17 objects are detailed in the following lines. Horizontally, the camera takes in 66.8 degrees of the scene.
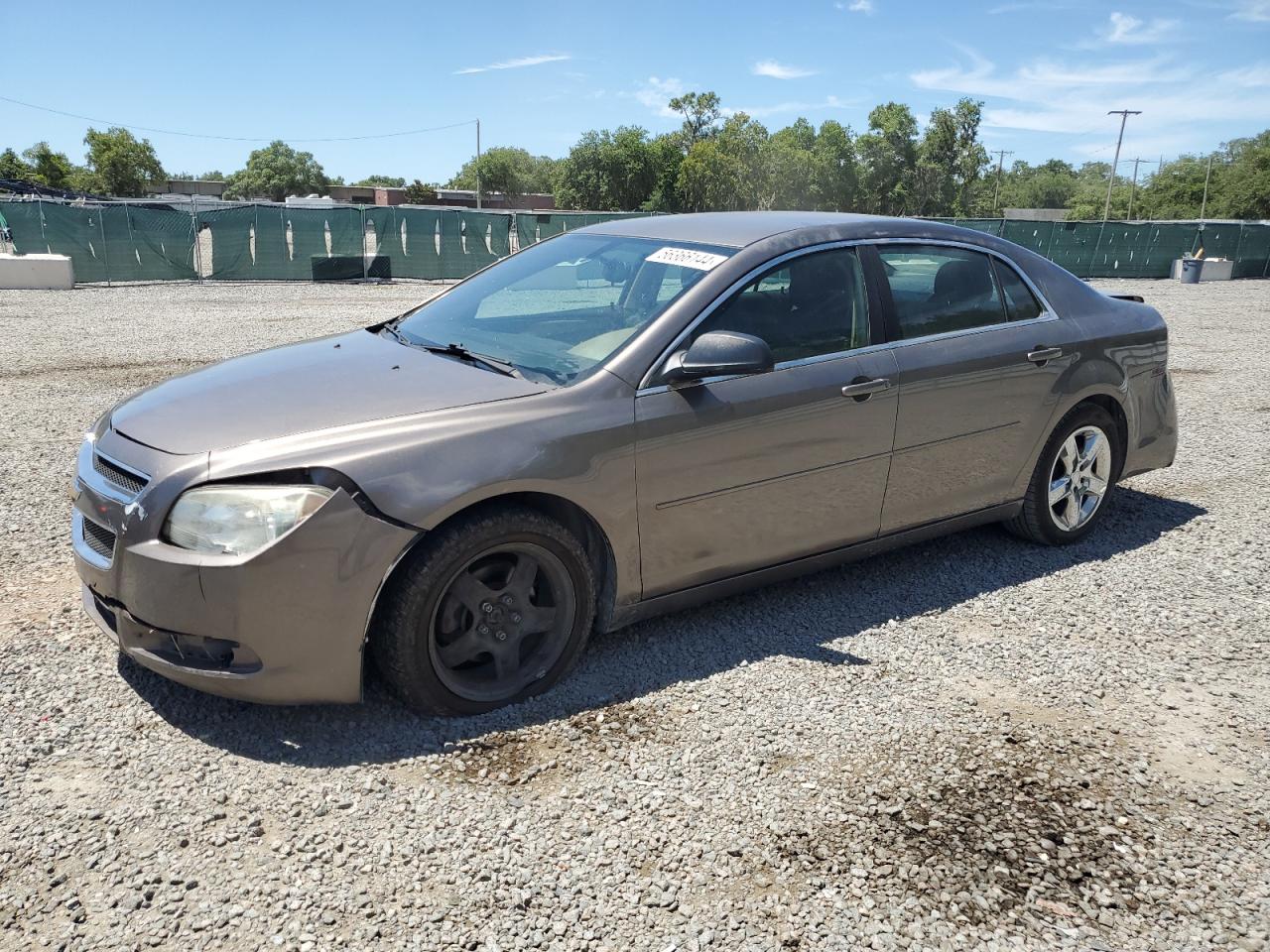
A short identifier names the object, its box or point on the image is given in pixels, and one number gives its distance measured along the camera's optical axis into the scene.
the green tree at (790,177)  100.31
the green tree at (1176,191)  105.50
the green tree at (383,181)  144.38
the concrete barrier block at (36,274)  20.25
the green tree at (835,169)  105.75
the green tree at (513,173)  139.50
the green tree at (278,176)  127.69
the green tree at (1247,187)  89.56
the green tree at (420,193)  95.97
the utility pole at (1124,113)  75.69
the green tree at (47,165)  90.62
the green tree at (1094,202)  118.94
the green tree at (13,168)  90.38
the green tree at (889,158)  107.31
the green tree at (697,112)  108.94
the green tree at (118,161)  95.00
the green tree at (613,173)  103.94
